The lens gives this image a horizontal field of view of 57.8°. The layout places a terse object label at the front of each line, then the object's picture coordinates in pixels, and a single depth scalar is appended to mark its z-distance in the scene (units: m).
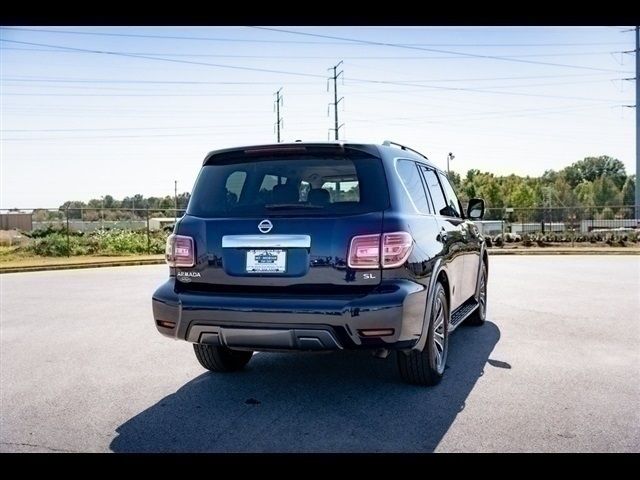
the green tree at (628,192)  71.31
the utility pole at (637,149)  28.12
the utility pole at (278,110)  41.72
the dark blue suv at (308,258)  3.88
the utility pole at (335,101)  40.59
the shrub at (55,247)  22.16
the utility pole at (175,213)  25.47
